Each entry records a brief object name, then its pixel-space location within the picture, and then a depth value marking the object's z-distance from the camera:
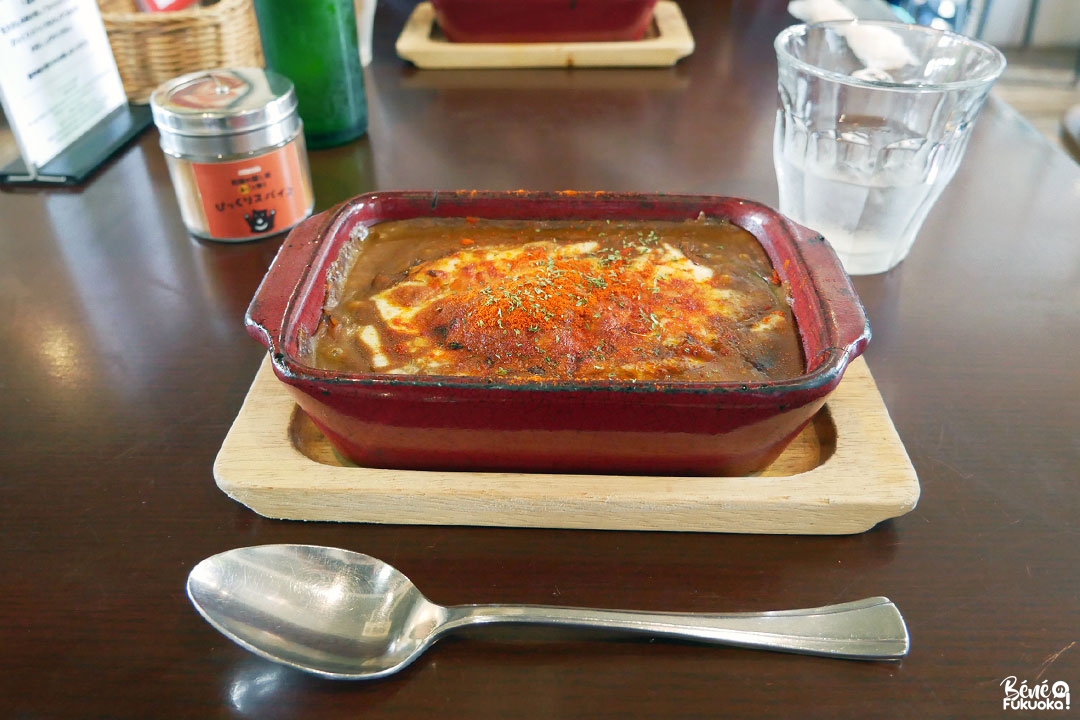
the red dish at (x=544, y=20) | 0.64
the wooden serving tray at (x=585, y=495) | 0.29
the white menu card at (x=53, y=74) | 0.47
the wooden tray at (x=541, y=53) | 0.65
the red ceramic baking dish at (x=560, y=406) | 0.27
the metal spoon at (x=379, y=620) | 0.26
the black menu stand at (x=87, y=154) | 0.51
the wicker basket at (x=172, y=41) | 0.55
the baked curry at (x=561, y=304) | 0.31
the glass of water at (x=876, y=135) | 0.40
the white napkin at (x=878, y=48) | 0.45
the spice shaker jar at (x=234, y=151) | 0.41
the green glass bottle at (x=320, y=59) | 0.50
